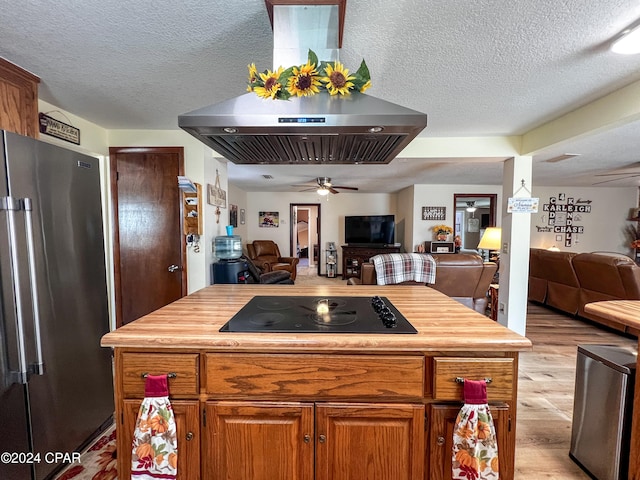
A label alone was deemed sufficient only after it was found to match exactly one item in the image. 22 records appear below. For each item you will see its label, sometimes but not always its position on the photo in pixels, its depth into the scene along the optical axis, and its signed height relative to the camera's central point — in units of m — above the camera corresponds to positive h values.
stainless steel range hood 1.11 +0.40
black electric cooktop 1.12 -0.42
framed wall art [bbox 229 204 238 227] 5.93 +0.14
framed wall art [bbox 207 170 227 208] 3.08 +0.29
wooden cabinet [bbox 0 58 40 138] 1.68 +0.74
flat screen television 6.81 -0.21
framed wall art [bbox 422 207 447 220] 6.14 +0.17
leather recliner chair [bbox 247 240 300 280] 6.11 -0.84
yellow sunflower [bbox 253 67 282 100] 1.14 +0.54
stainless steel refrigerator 1.32 -0.44
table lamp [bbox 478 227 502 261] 3.84 -0.24
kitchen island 1.04 -0.65
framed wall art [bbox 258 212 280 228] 7.37 +0.05
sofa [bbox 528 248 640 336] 3.38 -0.79
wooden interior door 2.89 -0.08
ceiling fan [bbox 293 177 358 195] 5.25 +0.70
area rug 1.54 -1.36
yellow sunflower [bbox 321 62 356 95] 1.13 +0.55
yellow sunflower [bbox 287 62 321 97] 1.13 +0.55
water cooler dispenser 3.04 -0.45
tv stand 6.79 -0.83
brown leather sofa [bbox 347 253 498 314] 3.40 -0.66
